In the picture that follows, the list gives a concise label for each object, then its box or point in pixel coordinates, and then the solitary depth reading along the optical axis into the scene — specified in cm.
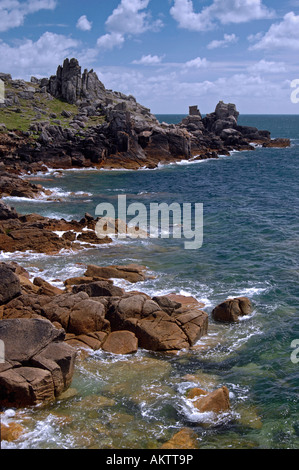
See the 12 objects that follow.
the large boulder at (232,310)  2373
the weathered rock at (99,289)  2447
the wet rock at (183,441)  1416
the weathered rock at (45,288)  2481
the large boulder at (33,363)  1570
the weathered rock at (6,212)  3864
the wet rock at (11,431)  1396
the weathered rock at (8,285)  2189
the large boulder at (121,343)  2044
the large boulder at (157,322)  2094
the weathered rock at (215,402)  1608
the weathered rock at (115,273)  2916
